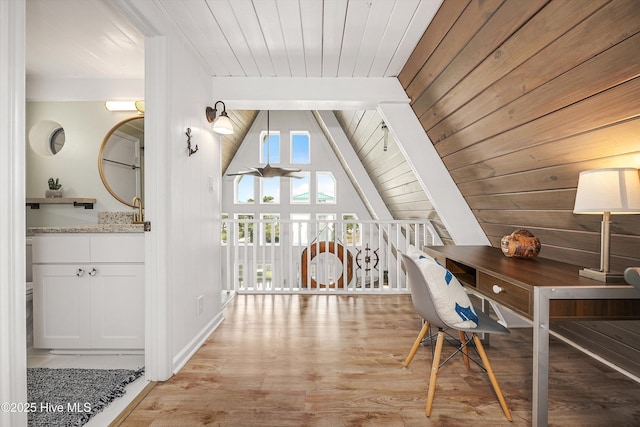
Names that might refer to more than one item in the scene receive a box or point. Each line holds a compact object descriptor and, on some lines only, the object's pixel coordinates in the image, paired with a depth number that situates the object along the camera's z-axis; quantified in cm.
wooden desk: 121
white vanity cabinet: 195
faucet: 237
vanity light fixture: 253
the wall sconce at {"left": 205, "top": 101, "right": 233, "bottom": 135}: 239
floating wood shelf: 252
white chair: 152
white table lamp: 120
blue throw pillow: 152
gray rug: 142
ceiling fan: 433
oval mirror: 260
